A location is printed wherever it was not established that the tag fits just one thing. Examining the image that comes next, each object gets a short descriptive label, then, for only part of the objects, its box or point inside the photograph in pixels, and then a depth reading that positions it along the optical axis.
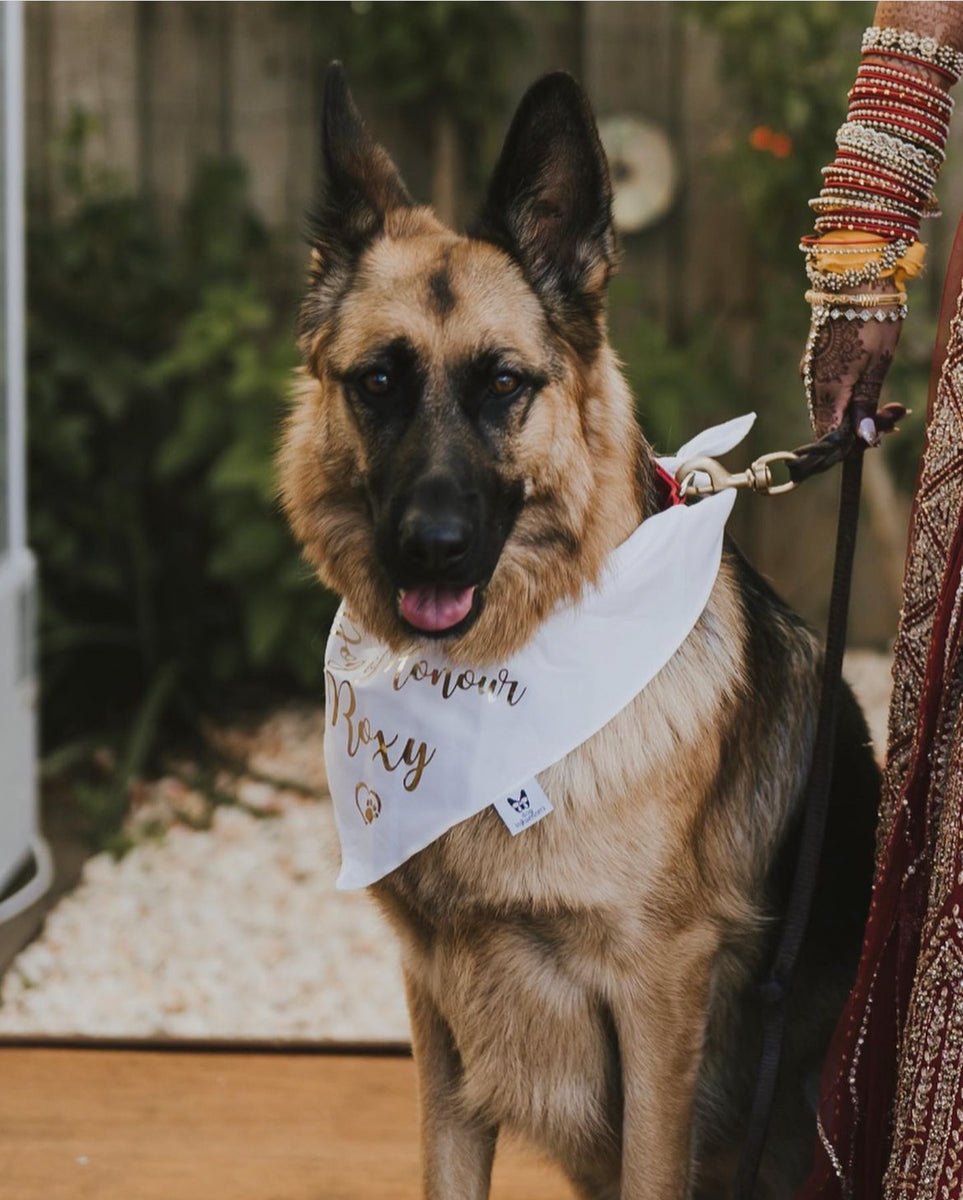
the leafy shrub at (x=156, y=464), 4.14
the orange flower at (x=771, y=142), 4.05
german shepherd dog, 1.75
